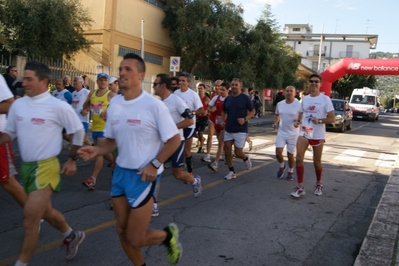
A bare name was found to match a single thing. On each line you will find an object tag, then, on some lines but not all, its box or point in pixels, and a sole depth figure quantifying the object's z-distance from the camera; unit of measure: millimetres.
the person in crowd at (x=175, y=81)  8688
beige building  22719
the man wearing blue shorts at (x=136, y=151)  3225
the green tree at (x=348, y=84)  60469
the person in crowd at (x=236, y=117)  7934
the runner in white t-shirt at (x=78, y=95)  9114
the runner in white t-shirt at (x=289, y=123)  8141
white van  33562
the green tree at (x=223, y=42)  25516
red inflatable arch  23639
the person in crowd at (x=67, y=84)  11688
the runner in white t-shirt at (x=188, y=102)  7441
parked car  20859
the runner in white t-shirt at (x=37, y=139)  3482
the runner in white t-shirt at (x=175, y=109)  5875
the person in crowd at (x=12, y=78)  9867
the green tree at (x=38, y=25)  18266
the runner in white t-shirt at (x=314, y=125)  6934
